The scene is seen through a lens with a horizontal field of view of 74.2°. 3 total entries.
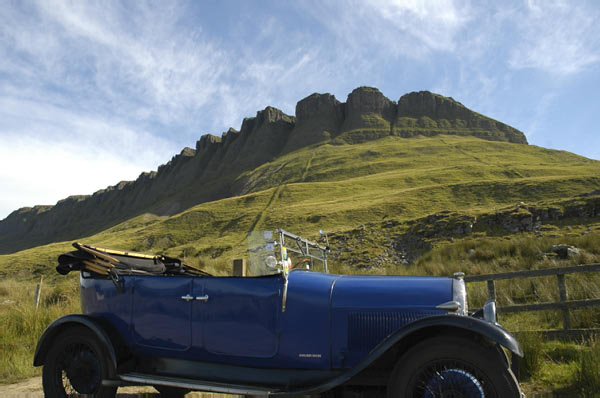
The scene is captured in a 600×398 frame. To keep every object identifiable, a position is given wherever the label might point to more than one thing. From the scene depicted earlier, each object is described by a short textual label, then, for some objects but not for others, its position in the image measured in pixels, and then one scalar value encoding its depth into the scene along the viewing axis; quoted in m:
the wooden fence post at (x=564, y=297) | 6.55
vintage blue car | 2.98
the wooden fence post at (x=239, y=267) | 6.29
